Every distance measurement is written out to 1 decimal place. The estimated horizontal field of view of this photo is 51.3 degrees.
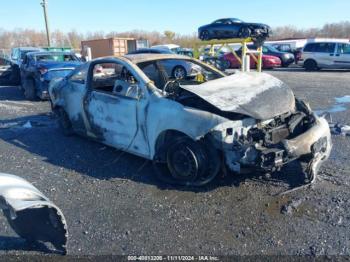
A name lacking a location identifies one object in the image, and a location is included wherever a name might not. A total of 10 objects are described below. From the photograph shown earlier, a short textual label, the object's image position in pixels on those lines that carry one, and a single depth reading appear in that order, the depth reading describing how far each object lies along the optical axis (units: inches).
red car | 901.2
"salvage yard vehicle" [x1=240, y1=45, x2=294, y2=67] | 935.0
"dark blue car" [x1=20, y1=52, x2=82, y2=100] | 411.8
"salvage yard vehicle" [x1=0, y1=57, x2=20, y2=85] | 606.9
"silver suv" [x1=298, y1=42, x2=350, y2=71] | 755.4
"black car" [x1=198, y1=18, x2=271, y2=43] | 514.3
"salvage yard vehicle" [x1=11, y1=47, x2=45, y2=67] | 628.9
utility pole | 1231.5
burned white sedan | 158.1
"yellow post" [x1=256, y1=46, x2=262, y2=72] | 536.7
